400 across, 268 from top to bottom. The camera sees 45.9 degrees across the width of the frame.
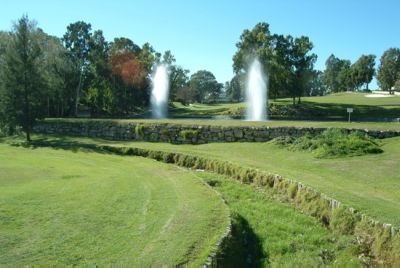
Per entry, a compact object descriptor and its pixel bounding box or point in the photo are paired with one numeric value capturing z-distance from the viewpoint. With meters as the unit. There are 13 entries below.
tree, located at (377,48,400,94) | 80.25
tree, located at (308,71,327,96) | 123.94
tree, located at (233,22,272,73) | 51.44
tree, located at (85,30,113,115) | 48.78
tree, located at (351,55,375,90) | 84.44
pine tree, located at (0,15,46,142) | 31.36
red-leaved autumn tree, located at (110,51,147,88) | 51.69
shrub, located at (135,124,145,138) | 28.73
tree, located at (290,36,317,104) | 52.28
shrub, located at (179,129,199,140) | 26.30
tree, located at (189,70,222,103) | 125.59
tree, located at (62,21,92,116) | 51.19
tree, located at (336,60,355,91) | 92.50
